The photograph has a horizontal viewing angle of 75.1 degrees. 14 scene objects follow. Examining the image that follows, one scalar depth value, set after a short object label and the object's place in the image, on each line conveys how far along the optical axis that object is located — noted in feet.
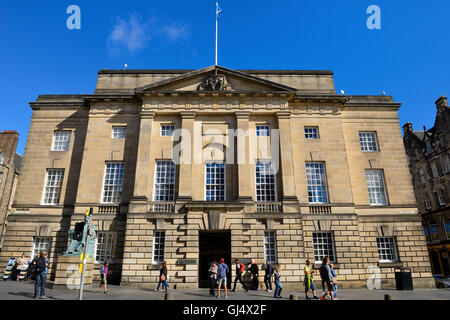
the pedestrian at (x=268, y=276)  55.62
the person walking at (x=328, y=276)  42.68
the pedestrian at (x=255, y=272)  58.03
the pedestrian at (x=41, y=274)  40.73
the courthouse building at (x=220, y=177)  64.39
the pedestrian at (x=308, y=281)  46.19
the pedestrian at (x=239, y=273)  54.95
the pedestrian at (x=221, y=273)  48.30
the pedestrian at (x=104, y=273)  49.10
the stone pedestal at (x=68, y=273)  52.19
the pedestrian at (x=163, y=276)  52.60
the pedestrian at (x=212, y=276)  49.56
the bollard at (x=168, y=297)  37.24
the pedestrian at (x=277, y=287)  48.45
